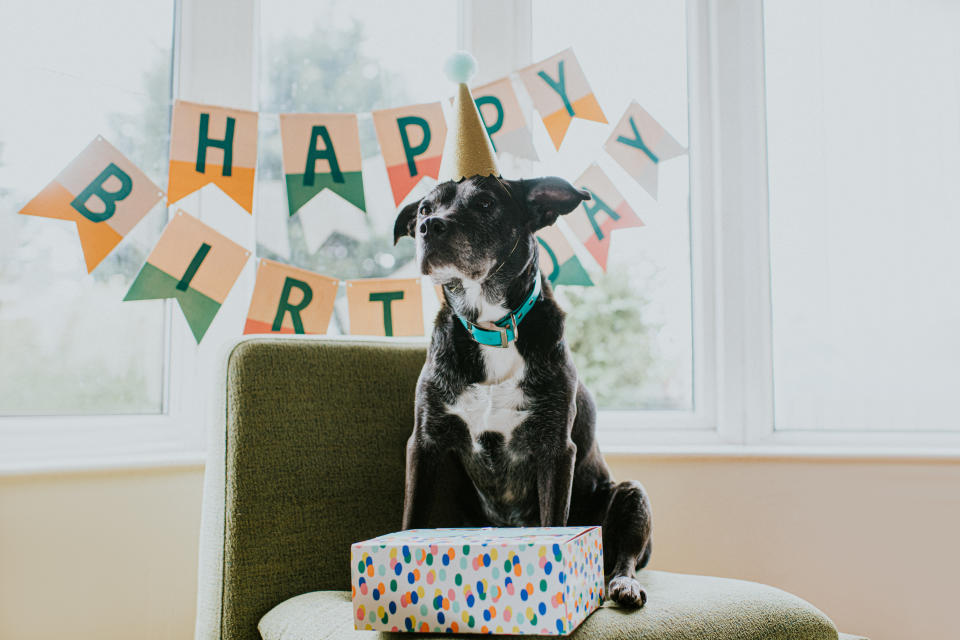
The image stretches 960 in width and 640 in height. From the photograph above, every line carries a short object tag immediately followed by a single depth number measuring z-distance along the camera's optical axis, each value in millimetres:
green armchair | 968
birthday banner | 1546
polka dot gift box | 798
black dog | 1093
